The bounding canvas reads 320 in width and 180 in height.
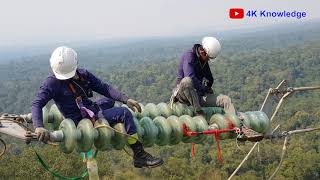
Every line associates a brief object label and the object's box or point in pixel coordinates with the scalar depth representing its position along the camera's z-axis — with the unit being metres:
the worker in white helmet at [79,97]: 5.88
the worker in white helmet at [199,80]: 7.51
